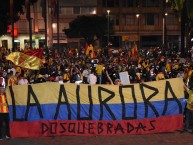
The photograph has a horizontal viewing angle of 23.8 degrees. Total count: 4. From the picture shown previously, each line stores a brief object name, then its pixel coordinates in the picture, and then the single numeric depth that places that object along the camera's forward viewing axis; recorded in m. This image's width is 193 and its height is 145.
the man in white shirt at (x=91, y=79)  18.62
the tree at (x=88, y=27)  70.25
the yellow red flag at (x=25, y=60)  15.89
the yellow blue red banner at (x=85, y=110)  12.09
